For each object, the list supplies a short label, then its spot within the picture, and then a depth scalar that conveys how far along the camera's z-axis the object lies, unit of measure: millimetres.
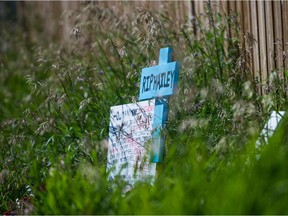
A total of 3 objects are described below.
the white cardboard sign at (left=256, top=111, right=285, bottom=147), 7660
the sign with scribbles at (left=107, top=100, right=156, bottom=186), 9158
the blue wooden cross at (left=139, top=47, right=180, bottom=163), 8945
